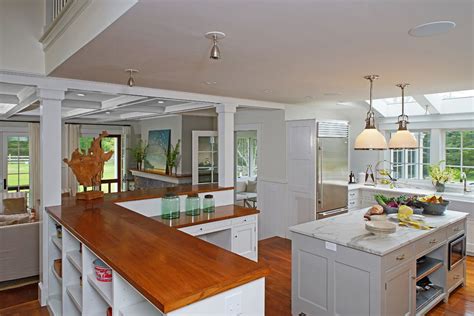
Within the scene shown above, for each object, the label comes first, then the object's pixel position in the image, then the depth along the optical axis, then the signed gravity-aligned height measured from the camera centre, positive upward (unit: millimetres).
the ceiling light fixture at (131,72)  2803 +739
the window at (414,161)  5848 -122
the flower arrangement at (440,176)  5301 -359
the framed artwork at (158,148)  7391 +126
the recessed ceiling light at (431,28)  1787 +721
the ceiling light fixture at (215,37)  1820 +710
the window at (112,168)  9062 -416
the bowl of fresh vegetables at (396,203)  3612 -575
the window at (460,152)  5277 +41
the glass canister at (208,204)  4117 -648
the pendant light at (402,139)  3365 +159
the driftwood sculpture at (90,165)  3193 -119
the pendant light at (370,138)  3045 +153
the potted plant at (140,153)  8273 +11
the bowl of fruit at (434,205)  3619 -576
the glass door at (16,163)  7312 -228
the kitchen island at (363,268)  2500 -968
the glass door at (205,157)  6445 -69
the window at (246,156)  6699 -47
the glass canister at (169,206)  3801 -624
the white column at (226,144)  4582 +138
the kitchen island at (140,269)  1346 -545
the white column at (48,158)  3131 -47
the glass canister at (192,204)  4066 -636
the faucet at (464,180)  5152 -412
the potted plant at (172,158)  6945 -98
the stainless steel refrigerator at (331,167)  5145 -217
